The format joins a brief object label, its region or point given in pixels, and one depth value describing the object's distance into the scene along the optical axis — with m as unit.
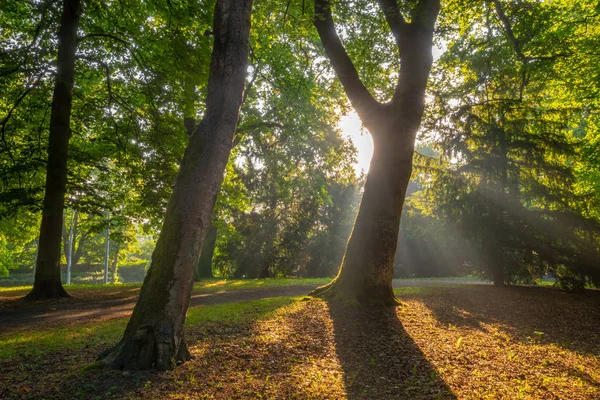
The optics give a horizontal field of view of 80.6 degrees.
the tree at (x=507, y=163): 11.40
